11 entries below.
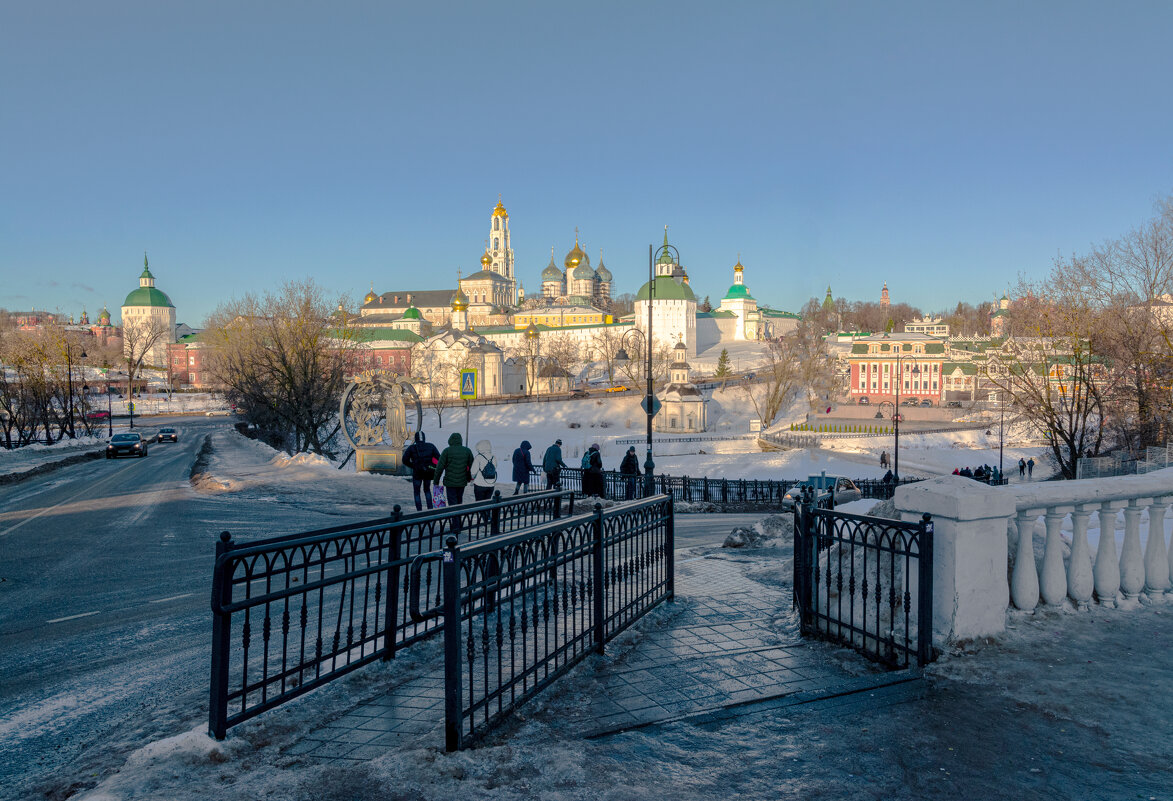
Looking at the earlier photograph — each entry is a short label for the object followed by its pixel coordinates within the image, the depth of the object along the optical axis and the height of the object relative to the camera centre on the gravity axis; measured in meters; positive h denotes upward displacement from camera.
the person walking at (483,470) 13.65 -1.54
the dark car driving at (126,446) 34.44 -2.80
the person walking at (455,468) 13.65 -1.51
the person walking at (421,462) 15.70 -1.60
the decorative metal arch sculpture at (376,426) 27.12 -1.36
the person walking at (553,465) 19.75 -2.12
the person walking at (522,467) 18.06 -2.00
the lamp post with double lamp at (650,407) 19.78 -0.70
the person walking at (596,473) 19.15 -2.24
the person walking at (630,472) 21.69 -2.65
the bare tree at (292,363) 39.03 +1.01
